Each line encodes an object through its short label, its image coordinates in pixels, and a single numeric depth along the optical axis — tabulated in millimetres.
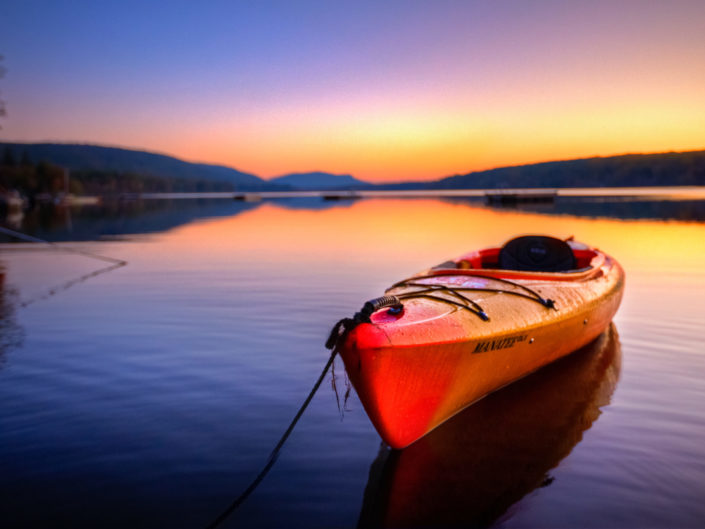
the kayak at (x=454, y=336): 5164
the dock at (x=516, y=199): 96562
